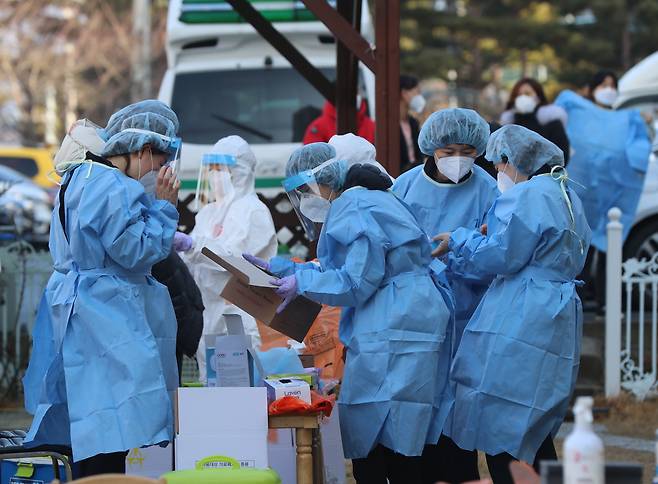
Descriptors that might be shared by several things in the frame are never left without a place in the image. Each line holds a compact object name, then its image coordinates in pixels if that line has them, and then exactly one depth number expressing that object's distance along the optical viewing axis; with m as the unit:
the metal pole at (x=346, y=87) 18.64
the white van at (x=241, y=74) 22.48
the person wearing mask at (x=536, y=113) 19.36
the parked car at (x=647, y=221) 22.11
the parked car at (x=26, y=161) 53.50
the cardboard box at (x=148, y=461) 11.78
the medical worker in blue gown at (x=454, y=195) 12.03
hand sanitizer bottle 6.77
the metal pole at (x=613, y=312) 18.22
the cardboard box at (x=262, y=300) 10.82
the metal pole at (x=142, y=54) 59.31
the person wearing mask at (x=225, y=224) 15.16
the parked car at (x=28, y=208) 23.79
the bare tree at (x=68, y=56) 63.00
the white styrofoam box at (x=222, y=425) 10.35
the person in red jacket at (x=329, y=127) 19.37
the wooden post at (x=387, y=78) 14.67
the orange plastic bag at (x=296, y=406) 10.45
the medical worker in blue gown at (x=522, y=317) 10.92
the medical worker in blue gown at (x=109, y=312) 10.33
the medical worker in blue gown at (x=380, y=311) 10.70
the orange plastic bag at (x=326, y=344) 12.98
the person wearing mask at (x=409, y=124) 19.75
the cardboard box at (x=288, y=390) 10.66
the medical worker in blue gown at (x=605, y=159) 20.70
